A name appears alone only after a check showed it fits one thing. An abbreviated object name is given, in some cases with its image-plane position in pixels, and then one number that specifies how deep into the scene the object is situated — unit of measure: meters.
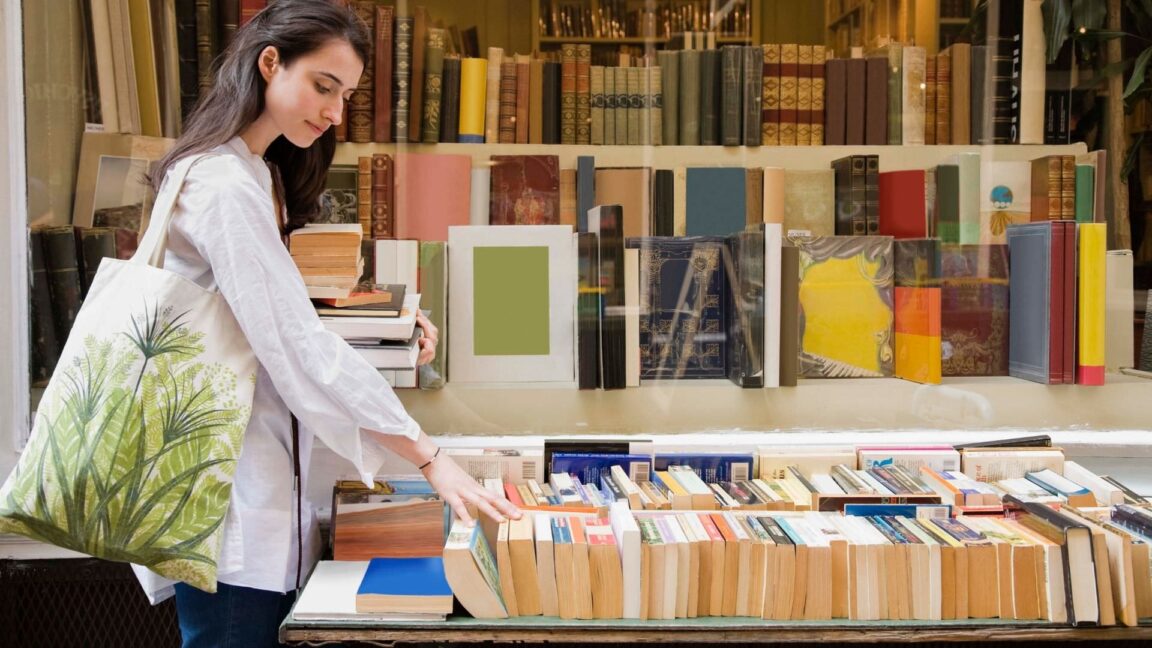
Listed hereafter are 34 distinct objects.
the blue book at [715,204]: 2.96
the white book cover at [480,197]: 2.96
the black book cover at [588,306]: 2.96
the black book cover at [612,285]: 2.97
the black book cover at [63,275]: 2.87
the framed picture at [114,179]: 2.91
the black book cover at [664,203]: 2.96
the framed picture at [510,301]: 2.96
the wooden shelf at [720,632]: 1.95
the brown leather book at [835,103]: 2.94
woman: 1.70
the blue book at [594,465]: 2.52
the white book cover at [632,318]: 2.97
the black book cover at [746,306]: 2.98
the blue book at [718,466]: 2.58
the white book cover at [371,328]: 2.21
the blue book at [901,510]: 2.21
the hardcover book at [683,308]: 2.97
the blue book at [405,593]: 1.93
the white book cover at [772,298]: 2.99
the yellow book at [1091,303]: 2.96
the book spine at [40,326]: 2.85
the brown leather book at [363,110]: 2.91
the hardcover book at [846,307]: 3.01
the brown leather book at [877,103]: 2.95
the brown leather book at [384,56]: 2.90
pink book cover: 2.94
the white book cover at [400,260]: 2.94
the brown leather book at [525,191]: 2.96
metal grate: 2.84
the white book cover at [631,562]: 1.97
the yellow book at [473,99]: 2.92
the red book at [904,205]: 2.99
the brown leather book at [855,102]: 2.94
